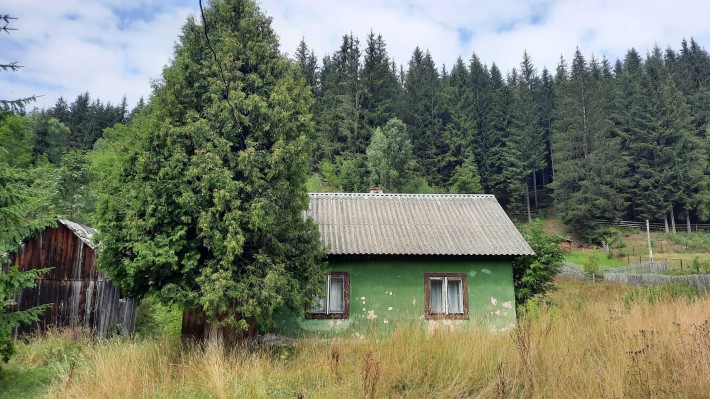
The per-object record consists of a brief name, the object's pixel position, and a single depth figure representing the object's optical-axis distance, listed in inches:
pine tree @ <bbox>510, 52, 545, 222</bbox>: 1855.3
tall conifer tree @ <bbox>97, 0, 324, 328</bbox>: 269.1
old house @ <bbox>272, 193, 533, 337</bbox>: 424.2
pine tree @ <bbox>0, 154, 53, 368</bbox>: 251.6
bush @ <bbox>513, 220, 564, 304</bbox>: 482.0
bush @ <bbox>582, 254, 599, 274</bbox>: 981.2
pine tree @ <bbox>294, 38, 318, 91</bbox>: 2091.4
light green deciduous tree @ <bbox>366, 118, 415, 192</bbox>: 1294.3
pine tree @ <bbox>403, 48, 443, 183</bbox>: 1736.0
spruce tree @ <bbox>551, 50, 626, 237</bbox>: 1556.3
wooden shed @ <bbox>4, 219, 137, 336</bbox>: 493.0
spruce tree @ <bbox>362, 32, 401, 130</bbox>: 1620.3
